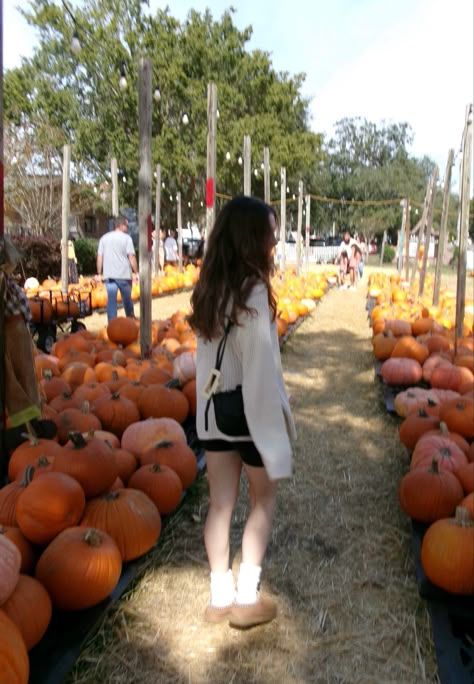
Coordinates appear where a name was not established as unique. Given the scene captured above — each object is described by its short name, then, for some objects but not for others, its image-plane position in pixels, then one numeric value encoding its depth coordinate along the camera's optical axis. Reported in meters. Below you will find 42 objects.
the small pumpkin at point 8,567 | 2.05
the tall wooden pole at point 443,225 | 9.00
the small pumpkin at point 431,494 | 3.07
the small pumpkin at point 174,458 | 3.44
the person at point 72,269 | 13.42
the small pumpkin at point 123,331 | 6.82
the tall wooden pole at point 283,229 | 15.92
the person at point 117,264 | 8.91
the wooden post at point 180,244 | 18.64
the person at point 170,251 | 22.03
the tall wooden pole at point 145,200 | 5.77
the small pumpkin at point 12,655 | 1.83
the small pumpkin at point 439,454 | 3.38
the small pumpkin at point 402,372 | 5.70
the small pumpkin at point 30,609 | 2.10
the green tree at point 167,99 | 27.89
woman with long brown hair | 2.23
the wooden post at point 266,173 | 14.12
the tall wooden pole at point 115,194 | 12.29
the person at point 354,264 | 17.91
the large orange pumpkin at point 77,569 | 2.35
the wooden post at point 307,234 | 23.25
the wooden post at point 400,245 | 18.79
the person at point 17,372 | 3.30
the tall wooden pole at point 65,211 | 10.58
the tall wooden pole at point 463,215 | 6.41
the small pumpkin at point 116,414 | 3.96
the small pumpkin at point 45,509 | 2.52
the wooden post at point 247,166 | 11.85
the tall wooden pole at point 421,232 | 14.88
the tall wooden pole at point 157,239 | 16.84
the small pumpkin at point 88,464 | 2.82
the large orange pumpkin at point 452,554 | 2.59
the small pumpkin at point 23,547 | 2.47
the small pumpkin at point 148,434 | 3.63
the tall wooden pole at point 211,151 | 7.93
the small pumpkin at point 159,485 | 3.14
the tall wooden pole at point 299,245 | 18.49
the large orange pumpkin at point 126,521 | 2.71
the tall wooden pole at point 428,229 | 11.62
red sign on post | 7.87
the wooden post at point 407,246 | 16.11
